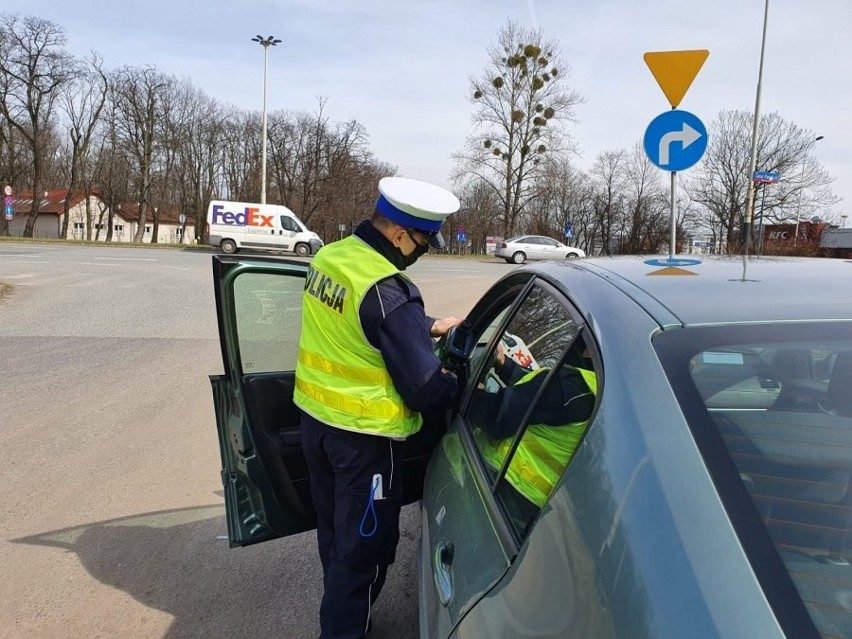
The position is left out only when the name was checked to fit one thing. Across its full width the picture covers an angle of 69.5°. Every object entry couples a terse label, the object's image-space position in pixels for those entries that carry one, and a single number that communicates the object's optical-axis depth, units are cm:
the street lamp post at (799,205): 3978
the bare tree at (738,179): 4028
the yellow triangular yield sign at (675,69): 551
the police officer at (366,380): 200
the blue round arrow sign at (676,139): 602
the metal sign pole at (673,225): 447
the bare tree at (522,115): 3875
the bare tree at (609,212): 5425
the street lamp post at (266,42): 3312
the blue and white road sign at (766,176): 1438
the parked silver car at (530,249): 2991
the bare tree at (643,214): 5041
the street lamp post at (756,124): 2052
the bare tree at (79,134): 4981
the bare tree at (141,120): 4944
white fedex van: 2758
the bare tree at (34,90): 4366
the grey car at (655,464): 93
